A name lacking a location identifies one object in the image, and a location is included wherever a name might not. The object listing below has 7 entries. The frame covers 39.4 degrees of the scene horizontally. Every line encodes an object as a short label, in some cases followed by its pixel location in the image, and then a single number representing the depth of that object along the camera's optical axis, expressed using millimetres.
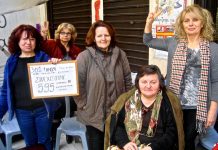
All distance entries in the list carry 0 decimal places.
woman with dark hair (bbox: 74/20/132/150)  2824
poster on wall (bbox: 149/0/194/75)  4172
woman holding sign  2943
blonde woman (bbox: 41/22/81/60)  4312
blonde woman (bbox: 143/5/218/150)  2553
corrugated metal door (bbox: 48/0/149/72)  5191
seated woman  2611
